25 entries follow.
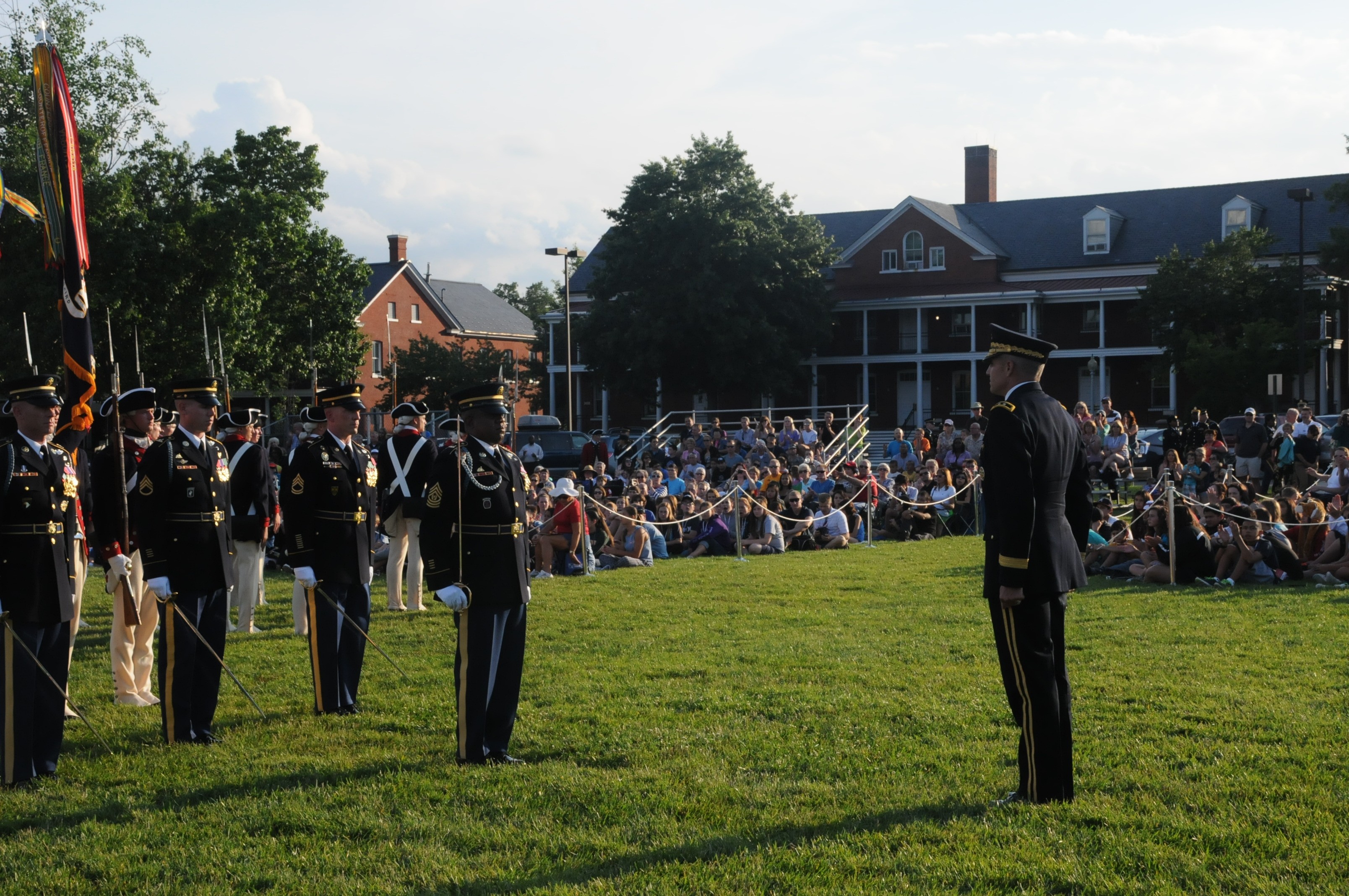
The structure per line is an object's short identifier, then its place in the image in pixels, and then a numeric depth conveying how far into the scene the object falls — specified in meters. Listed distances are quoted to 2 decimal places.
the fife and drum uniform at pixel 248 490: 10.18
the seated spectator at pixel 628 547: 17.86
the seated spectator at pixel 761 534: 19.42
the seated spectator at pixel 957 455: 24.56
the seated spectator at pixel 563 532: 16.69
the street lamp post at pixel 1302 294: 34.16
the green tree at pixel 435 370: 55.12
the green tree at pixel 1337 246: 36.59
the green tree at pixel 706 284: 45.47
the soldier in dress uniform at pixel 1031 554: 5.72
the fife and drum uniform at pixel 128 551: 7.80
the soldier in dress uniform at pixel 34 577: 6.62
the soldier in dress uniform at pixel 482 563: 6.96
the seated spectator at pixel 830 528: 20.23
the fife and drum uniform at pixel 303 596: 10.62
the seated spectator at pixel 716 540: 19.31
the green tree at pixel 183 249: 33.59
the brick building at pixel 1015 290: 46.59
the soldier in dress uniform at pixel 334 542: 8.23
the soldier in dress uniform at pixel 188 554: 7.56
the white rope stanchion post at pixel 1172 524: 14.48
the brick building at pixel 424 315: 65.00
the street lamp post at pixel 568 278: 40.19
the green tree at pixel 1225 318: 35.81
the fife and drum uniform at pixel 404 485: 12.27
